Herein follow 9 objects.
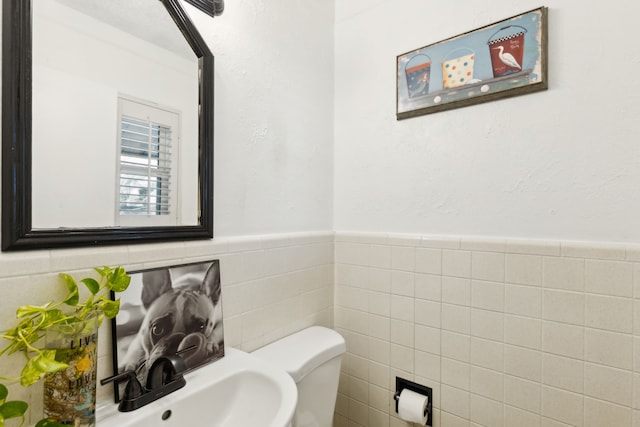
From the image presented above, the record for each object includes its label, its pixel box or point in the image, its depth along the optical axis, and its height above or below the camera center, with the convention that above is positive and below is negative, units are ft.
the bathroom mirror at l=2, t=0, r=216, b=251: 2.28 +0.77
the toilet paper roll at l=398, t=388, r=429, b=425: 4.17 -2.62
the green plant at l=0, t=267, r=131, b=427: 1.84 -0.76
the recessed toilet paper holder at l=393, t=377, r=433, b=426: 4.31 -2.51
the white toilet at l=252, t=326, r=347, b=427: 3.74 -1.90
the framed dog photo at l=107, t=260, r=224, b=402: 2.77 -1.04
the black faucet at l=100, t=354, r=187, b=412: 2.59 -1.50
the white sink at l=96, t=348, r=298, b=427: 2.52 -1.67
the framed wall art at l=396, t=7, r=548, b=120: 3.63 +1.87
